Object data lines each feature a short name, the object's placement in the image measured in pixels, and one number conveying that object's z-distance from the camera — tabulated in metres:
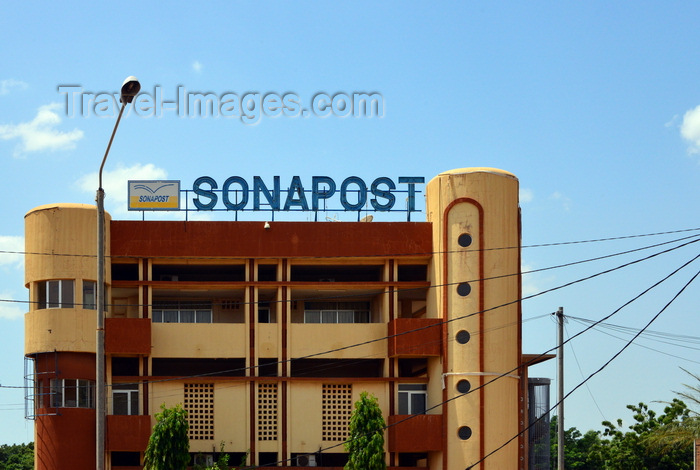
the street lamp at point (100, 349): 31.88
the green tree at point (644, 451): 84.44
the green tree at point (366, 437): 55.28
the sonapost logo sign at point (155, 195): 59.81
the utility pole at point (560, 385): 45.25
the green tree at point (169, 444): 54.25
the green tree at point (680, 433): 62.41
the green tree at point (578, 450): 100.38
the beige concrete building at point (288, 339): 56.72
